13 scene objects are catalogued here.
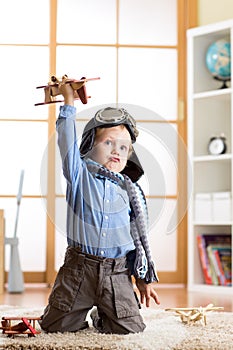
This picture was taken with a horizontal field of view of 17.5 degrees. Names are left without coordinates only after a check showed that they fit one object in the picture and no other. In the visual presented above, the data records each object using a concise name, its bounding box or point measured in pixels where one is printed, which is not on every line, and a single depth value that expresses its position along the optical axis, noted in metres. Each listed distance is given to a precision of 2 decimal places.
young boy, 1.93
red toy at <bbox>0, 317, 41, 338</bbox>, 1.85
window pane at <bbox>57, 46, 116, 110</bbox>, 4.32
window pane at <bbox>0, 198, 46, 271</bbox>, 4.28
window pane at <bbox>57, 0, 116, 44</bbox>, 4.34
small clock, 4.01
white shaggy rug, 1.72
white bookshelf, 4.05
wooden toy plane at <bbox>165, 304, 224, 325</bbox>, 2.19
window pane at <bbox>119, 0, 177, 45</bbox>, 4.37
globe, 4.05
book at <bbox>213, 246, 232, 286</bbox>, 3.98
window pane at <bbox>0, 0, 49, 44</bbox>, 4.32
